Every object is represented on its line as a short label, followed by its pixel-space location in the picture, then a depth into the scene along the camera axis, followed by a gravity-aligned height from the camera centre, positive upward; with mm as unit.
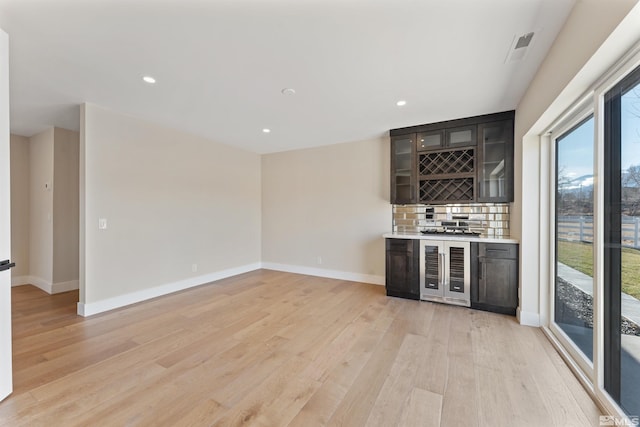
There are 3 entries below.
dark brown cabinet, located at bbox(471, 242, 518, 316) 3107 -796
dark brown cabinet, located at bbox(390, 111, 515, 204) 3393 +758
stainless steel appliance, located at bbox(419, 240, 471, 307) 3383 -798
